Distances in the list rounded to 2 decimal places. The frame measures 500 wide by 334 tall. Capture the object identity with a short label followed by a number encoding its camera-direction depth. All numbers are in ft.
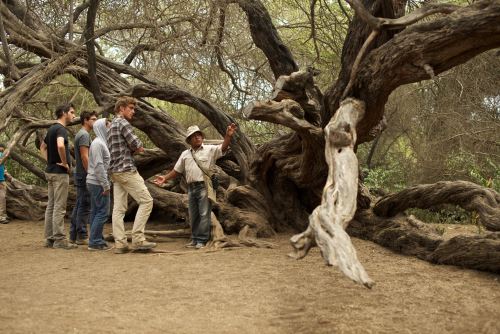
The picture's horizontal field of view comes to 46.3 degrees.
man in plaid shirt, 24.29
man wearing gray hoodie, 24.81
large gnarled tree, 17.80
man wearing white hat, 26.32
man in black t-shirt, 25.46
